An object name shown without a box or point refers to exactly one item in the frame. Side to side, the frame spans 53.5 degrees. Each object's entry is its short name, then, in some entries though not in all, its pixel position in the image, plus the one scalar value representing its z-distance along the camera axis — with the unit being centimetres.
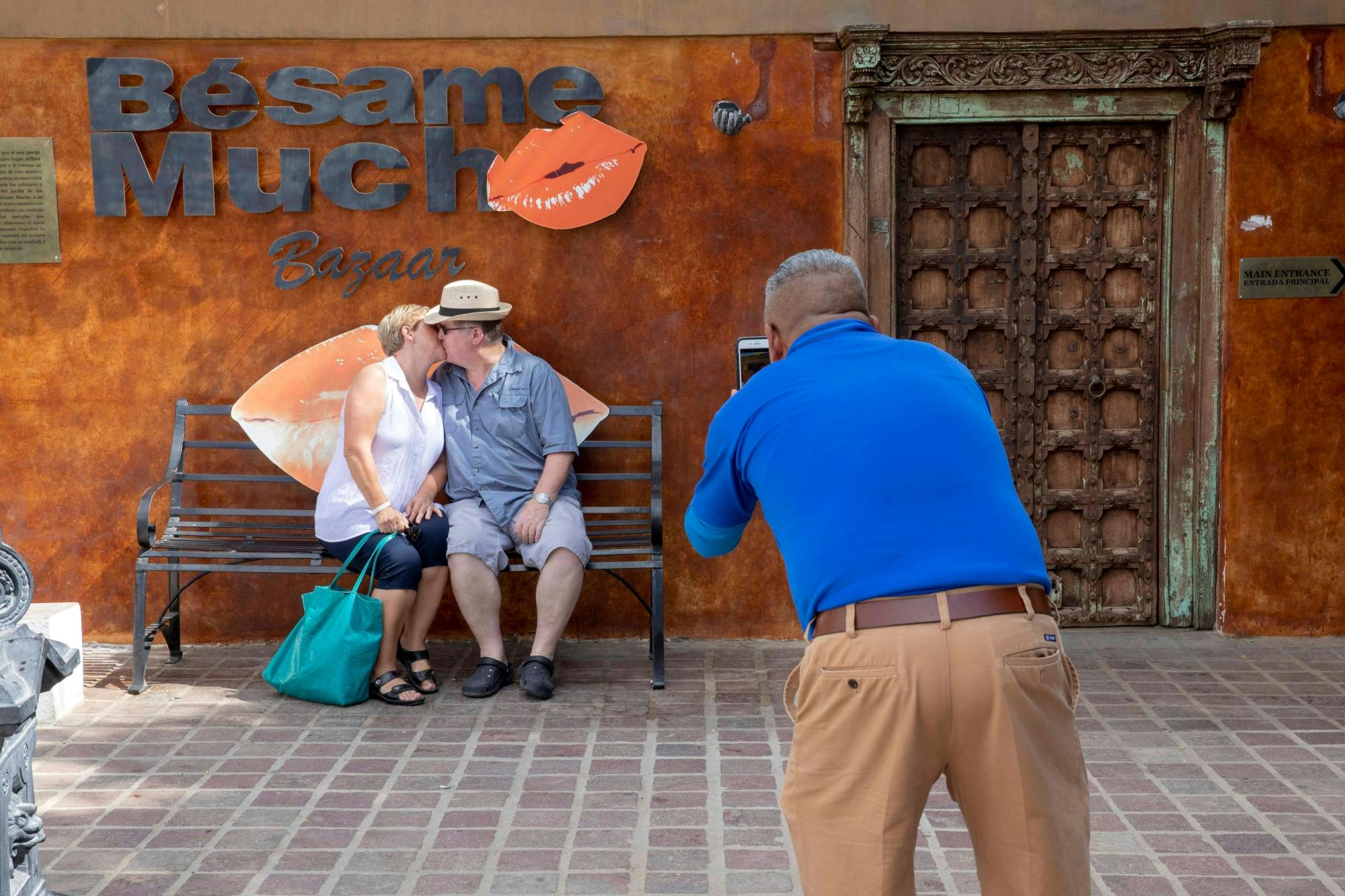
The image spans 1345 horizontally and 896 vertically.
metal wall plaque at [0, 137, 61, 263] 609
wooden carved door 625
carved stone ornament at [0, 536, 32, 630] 344
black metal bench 567
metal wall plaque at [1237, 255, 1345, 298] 613
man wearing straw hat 551
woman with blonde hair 543
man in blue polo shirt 238
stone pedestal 520
